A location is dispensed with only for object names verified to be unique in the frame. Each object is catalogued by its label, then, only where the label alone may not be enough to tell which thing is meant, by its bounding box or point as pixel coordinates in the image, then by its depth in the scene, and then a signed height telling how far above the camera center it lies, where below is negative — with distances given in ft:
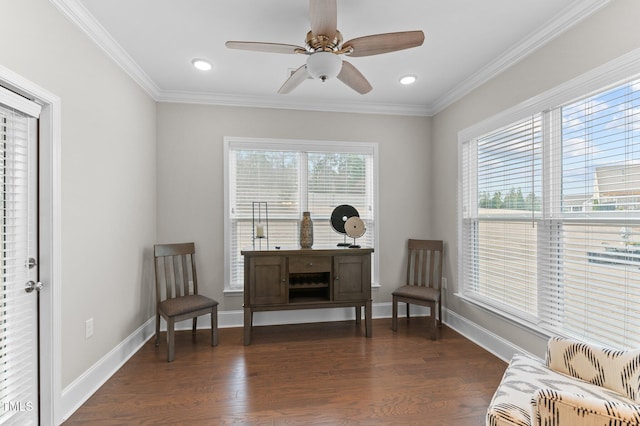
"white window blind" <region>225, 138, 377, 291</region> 12.07 +1.08
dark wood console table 10.53 -2.28
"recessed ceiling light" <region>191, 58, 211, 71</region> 9.12 +4.51
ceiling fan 5.94 +3.43
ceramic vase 11.41 -0.62
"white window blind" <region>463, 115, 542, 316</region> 8.47 -0.06
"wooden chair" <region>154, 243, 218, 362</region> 9.41 -2.63
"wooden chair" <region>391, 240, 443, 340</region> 10.89 -2.61
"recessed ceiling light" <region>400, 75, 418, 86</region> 10.29 +4.49
